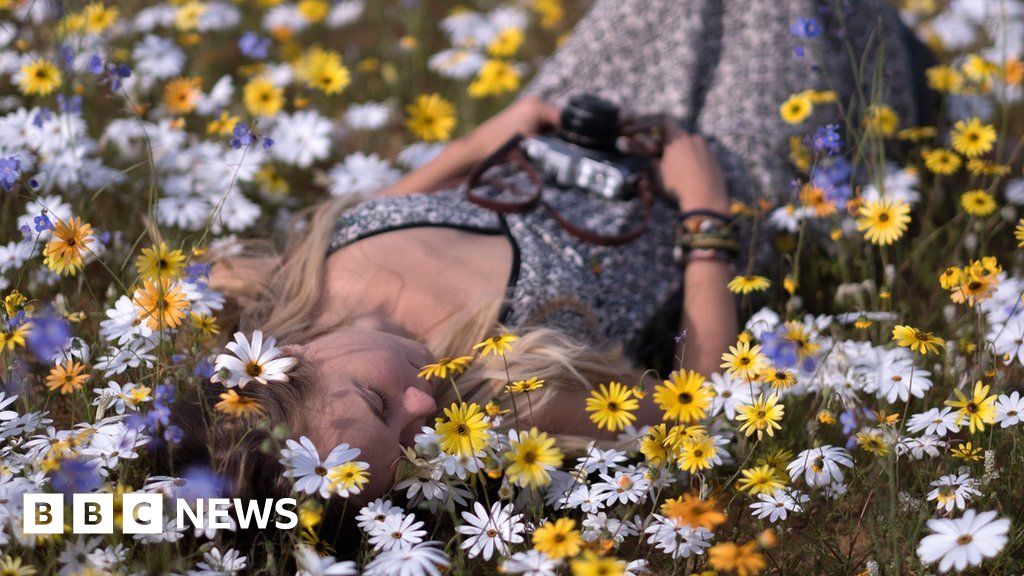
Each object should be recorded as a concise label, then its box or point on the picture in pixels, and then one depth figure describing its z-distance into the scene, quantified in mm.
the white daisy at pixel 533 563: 1825
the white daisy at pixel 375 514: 2080
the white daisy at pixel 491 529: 2020
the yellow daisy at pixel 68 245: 2172
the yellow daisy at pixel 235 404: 1861
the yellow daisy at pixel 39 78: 3055
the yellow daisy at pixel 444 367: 2027
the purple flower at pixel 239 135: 2331
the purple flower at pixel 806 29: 2729
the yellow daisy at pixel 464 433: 2025
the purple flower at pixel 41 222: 2196
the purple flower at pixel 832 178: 2840
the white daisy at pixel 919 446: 2156
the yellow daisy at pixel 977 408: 2092
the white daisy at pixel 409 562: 1876
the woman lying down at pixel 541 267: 2172
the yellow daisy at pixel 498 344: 2041
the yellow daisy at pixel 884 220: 2451
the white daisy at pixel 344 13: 5316
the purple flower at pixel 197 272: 2357
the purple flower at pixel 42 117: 2918
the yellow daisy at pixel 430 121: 3891
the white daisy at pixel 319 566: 1689
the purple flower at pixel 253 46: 3566
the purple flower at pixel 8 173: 2363
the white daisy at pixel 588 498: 2137
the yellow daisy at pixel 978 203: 2822
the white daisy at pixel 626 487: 2076
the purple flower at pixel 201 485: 1941
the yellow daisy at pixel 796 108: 3145
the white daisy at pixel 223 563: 1977
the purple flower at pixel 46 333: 1909
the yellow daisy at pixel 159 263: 2174
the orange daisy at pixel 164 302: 2174
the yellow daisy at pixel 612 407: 2041
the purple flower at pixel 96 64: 2715
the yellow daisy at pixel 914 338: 2117
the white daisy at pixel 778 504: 2074
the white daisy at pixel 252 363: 2004
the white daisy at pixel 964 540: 1686
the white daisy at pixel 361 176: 3754
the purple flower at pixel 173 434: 1940
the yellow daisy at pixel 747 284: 2480
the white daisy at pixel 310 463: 1931
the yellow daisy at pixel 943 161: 3088
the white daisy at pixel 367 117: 4297
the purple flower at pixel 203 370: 2021
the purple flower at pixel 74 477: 1854
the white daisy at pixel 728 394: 2367
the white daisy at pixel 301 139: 3797
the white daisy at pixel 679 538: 2008
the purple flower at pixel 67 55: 3014
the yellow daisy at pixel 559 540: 1783
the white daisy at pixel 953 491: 1915
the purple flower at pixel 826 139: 2473
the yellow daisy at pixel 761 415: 2099
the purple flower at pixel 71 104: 3020
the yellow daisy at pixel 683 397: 1999
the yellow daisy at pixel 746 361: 2186
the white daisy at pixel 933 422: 2148
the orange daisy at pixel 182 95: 3363
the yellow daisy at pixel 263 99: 3686
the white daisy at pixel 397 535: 2031
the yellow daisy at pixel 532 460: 1860
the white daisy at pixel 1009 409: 2129
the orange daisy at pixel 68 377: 2104
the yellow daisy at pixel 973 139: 2941
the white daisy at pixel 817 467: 2107
